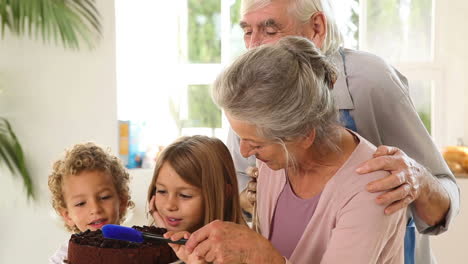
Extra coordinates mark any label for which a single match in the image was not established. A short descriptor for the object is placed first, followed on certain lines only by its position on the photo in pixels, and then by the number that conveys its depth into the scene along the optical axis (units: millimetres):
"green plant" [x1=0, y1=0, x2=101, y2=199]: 4806
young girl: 2406
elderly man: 2532
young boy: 2681
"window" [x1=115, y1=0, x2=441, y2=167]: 5715
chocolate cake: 2038
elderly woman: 2073
